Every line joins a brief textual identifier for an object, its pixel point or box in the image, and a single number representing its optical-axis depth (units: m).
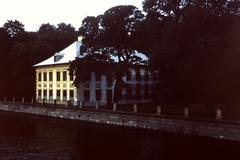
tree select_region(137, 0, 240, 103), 33.44
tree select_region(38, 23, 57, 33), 106.55
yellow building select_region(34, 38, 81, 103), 58.69
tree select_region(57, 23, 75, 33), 110.20
